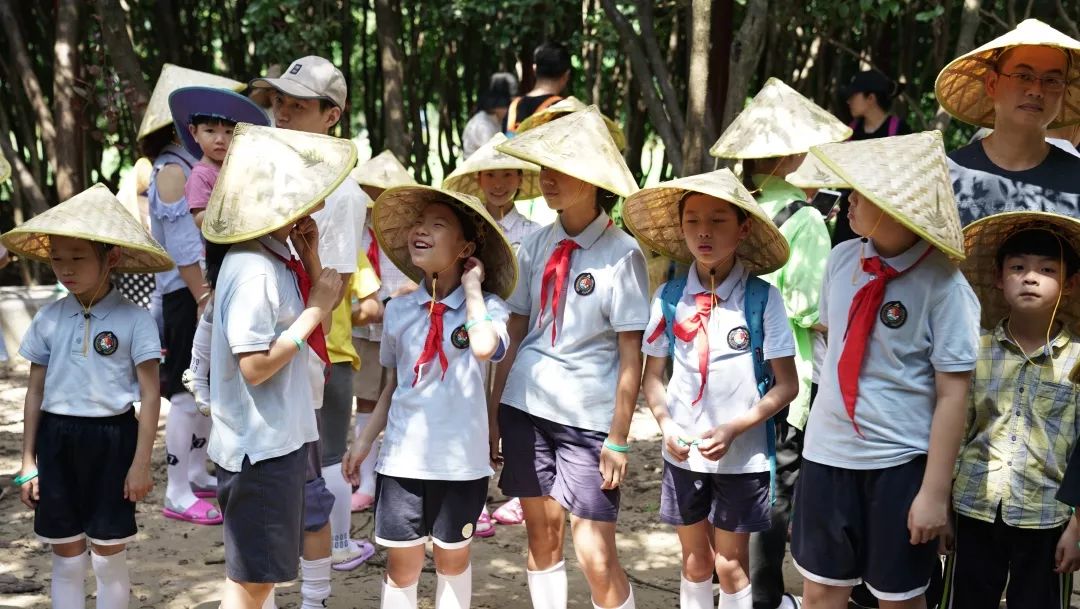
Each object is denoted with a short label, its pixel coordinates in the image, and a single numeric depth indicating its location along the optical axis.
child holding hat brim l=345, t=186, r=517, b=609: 3.55
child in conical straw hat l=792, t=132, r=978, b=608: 3.04
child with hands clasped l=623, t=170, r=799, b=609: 3.51
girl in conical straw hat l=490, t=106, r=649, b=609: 3.61
